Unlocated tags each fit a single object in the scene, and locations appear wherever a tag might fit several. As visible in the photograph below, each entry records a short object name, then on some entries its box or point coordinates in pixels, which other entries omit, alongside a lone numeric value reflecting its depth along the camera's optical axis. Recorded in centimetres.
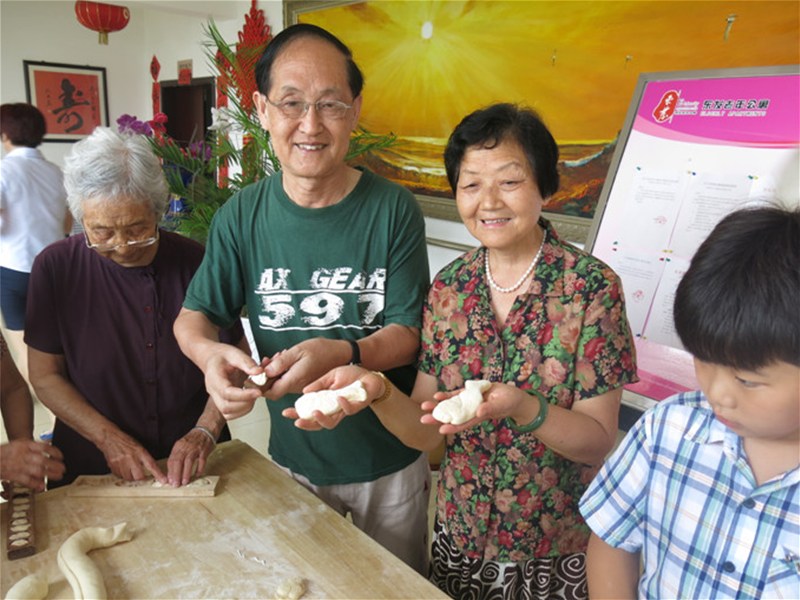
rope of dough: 104
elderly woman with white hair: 144
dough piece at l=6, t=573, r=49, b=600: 102
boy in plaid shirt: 74
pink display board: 181
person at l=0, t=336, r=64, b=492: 129
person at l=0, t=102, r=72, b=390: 361
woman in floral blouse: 116
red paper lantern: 481
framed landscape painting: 229
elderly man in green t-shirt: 130
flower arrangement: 369
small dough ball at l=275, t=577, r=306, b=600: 103
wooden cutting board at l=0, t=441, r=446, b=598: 108
